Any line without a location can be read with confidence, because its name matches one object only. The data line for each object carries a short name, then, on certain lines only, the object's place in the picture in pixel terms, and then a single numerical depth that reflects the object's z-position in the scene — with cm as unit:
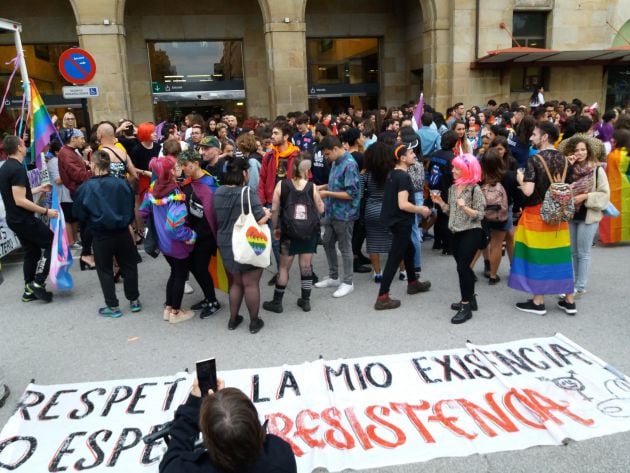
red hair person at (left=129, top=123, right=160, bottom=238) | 782
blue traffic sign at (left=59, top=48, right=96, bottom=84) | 839
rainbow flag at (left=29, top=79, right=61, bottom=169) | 678
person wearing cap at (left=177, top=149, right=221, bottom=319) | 507
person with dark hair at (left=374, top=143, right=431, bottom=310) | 527
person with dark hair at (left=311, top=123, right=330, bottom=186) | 723
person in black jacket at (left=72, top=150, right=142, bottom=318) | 531
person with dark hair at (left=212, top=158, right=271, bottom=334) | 487
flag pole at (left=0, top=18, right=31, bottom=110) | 706
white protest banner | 333
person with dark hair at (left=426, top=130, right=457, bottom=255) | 665
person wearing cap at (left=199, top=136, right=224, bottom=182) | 575
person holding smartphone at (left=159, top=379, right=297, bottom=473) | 182
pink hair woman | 499
